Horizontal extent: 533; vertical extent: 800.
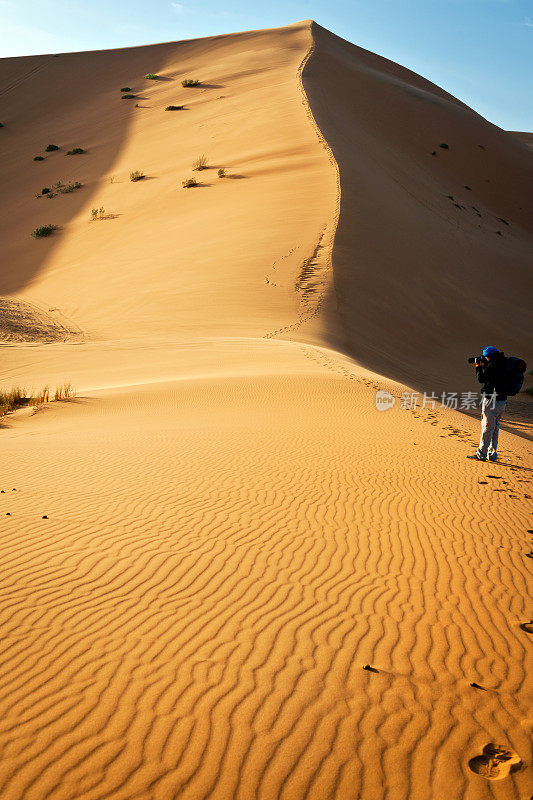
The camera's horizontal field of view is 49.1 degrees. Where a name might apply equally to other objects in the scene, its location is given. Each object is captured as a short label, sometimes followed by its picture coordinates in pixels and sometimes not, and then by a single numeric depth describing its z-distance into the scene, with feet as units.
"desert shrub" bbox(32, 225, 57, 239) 86.58
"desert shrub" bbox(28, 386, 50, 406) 36.94
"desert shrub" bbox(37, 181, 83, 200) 102.78
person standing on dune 27.32
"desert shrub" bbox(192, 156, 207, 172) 95.20
